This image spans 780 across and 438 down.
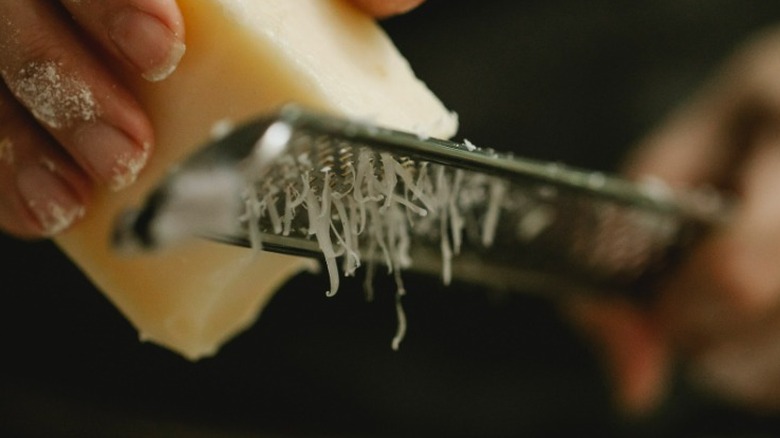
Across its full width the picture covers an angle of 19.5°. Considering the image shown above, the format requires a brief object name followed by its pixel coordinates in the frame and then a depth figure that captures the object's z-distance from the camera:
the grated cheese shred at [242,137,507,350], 0.33
